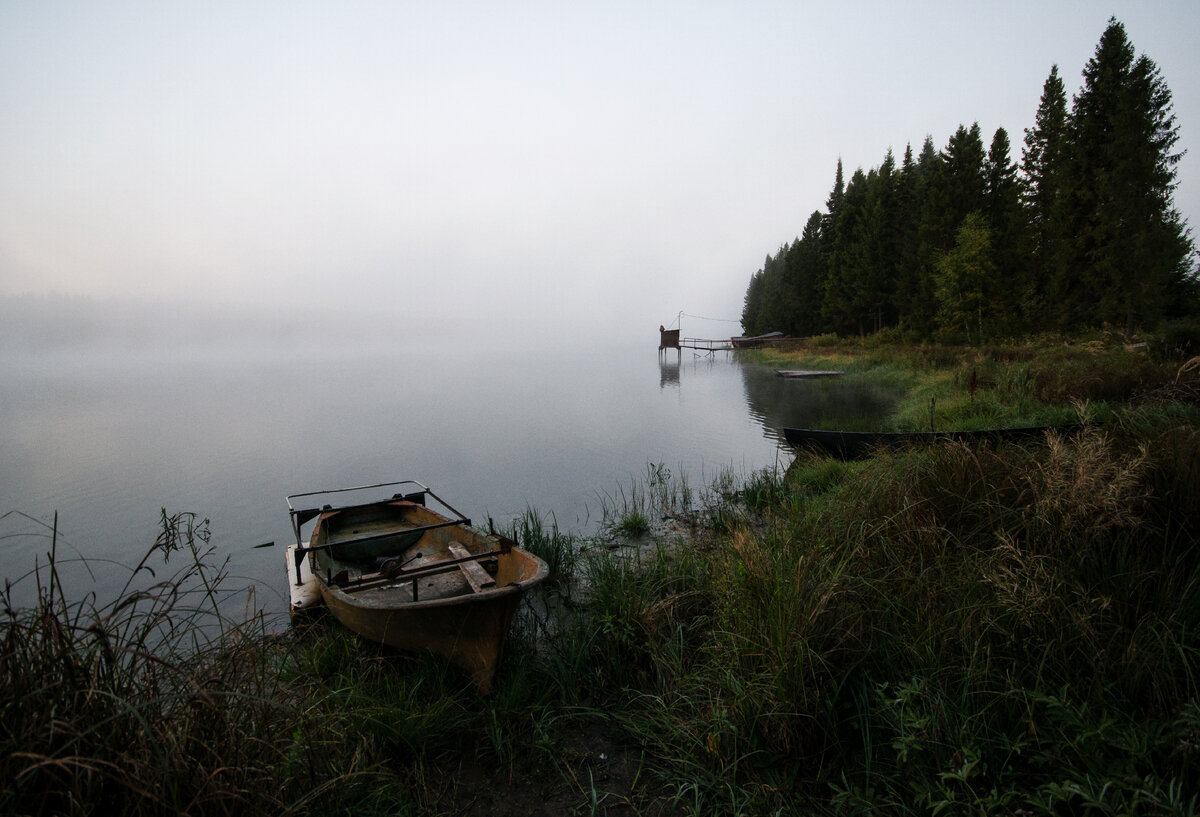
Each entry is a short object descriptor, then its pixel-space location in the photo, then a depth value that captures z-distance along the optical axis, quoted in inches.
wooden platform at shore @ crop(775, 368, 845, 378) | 1290.6
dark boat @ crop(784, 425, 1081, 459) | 294.0
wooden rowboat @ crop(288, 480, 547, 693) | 159.2
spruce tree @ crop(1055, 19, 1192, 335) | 1003.9
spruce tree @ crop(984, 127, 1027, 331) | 1392.7
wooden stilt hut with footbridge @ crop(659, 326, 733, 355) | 2876.5
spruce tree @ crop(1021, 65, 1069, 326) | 1316.4
